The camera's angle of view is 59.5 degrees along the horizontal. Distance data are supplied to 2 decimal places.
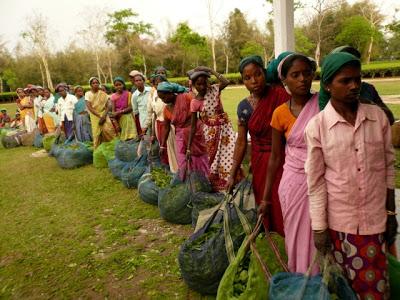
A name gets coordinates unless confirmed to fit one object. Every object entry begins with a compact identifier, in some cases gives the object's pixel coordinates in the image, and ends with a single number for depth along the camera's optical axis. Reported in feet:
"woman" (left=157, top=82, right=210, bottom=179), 13.58
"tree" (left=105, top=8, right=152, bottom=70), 129.00
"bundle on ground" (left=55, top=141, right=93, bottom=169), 24.06
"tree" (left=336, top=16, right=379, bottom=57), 131.95
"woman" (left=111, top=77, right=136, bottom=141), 22.27
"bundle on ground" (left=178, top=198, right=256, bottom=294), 7.95
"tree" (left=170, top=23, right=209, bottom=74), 125.49
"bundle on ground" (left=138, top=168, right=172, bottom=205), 15.01
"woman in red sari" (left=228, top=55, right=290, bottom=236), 7.75
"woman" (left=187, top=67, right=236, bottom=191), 12.70
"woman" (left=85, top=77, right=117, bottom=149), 23.61
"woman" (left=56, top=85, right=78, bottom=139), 27.53
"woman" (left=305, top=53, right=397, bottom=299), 4.97
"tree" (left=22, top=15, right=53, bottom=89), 128.06
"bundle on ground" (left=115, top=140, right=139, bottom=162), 19.10
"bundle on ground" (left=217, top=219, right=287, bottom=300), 5.95
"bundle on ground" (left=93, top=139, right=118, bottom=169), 22.31
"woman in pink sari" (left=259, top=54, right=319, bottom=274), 6.21
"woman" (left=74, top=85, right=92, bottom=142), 26.50
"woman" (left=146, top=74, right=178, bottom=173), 16.52
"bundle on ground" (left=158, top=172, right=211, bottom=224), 12.17
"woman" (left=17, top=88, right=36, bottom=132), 38.13
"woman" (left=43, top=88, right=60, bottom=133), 32.53
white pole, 16.02
